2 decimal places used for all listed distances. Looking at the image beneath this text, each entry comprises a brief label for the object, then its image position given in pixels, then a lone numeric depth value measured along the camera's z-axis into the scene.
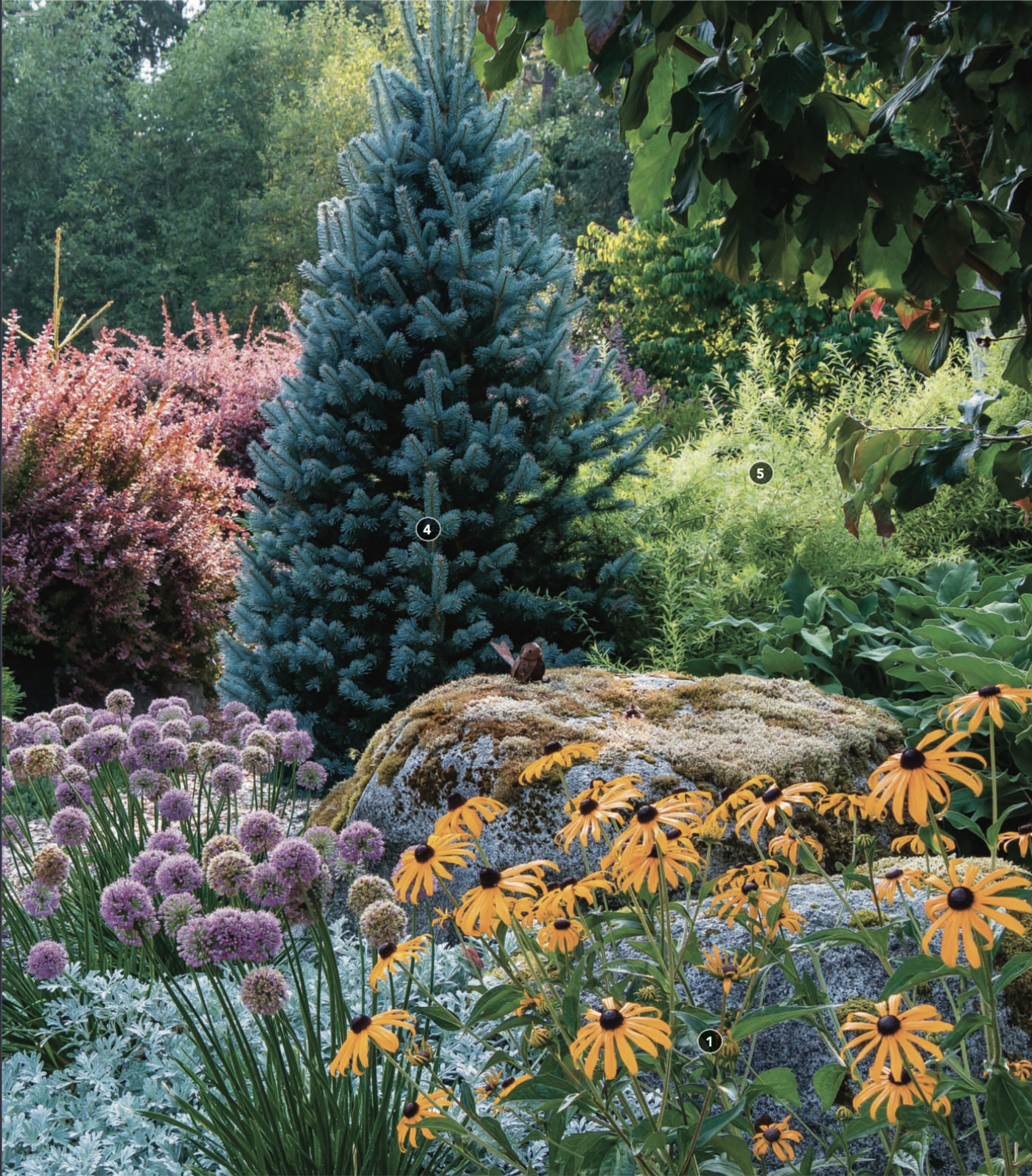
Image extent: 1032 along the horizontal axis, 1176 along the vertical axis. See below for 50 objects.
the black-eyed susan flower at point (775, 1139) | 1.28
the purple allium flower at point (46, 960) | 1.91
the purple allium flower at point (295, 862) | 1.53
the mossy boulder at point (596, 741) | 2.63
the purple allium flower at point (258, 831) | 1.70
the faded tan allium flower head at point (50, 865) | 1.93
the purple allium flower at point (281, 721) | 2.63
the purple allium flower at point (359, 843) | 1.71
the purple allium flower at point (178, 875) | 1.66
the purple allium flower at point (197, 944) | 1.48
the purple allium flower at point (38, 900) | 2.04
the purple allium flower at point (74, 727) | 2.62
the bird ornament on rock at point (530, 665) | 3.32
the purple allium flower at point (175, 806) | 2.19
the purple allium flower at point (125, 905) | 1.65
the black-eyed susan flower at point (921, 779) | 0.99
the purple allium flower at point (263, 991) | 1.43
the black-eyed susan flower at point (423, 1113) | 1.12
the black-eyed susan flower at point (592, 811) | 1.19
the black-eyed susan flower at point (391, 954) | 1.15
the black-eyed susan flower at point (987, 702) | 1.03
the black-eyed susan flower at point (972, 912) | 0.91
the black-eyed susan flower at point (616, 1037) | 0.96
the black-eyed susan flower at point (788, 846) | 1.27
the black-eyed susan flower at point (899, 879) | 1.32
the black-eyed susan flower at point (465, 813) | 1.19
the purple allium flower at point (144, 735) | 2.33
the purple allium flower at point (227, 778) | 2.19
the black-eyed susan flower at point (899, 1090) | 0.98
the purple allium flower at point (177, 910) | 1.62
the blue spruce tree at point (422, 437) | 4.12
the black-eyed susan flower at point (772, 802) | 1.20
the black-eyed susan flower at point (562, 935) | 1.22
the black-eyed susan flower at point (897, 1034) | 0.96
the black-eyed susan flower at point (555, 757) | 1.30
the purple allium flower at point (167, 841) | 1.94
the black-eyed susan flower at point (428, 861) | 1.15
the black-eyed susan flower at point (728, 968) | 1.36
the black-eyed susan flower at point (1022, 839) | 1.32
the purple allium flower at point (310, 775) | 2.40
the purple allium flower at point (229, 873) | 1.53
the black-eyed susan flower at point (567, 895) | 1.20
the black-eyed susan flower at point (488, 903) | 1.08
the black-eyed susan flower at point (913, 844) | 1.37
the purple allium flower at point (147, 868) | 1.76
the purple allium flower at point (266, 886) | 1.51
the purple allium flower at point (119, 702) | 2.86
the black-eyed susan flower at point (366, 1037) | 1.06
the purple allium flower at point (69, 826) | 2.03
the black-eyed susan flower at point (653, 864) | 1.09
